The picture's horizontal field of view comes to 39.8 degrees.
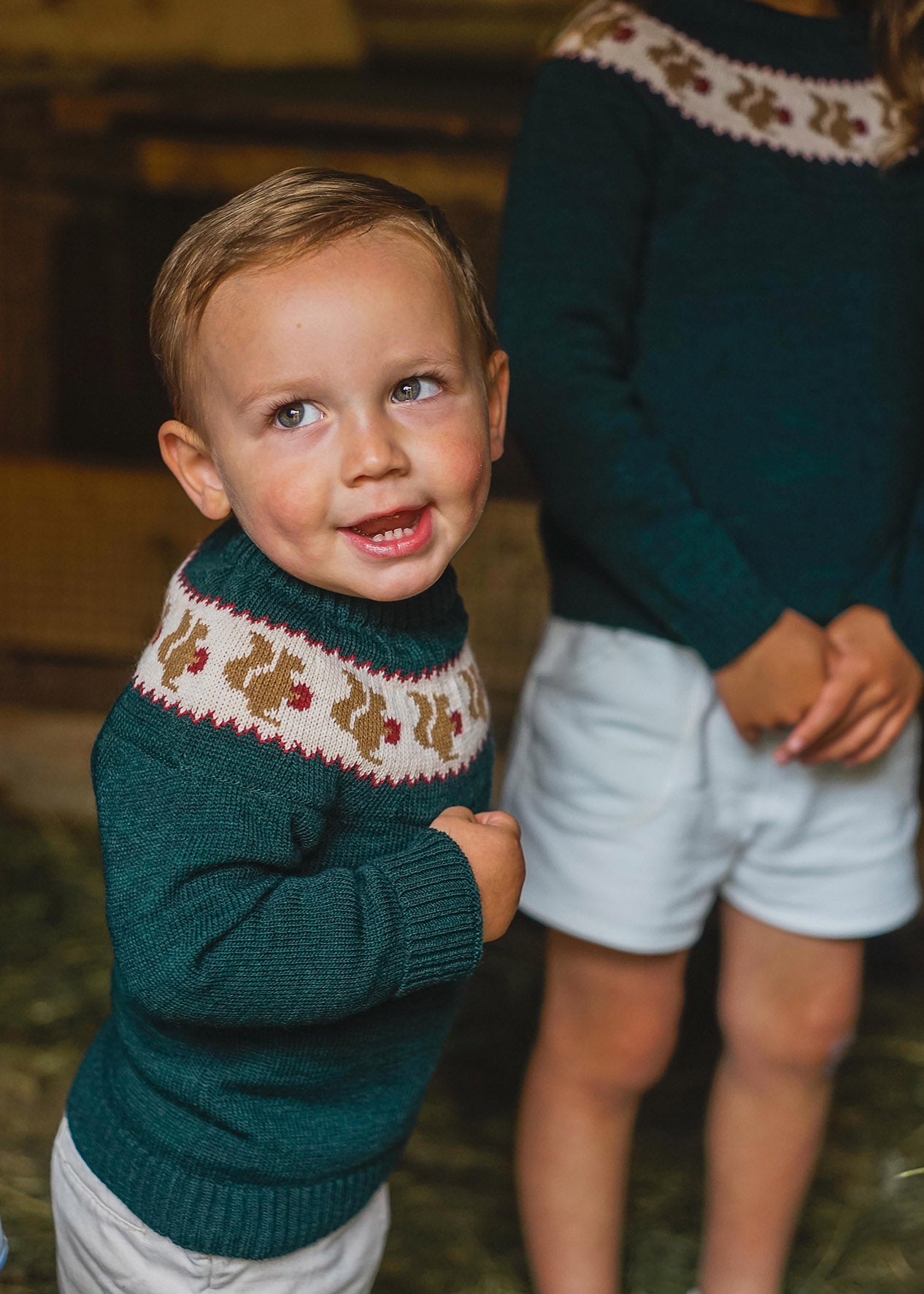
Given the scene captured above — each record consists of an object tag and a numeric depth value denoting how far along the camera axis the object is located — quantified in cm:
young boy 76
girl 112
